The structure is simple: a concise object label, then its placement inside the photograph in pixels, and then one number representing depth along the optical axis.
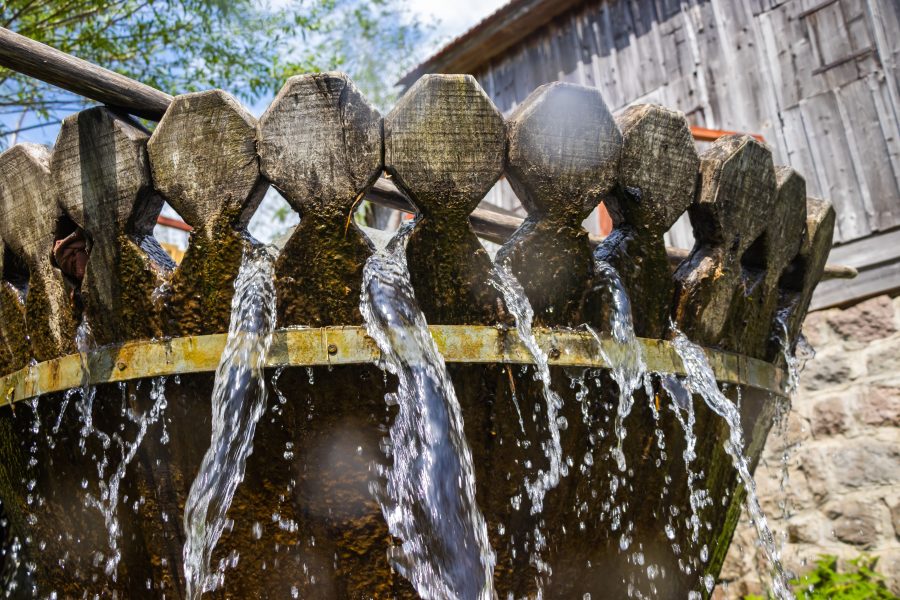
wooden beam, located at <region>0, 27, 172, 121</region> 1.84
